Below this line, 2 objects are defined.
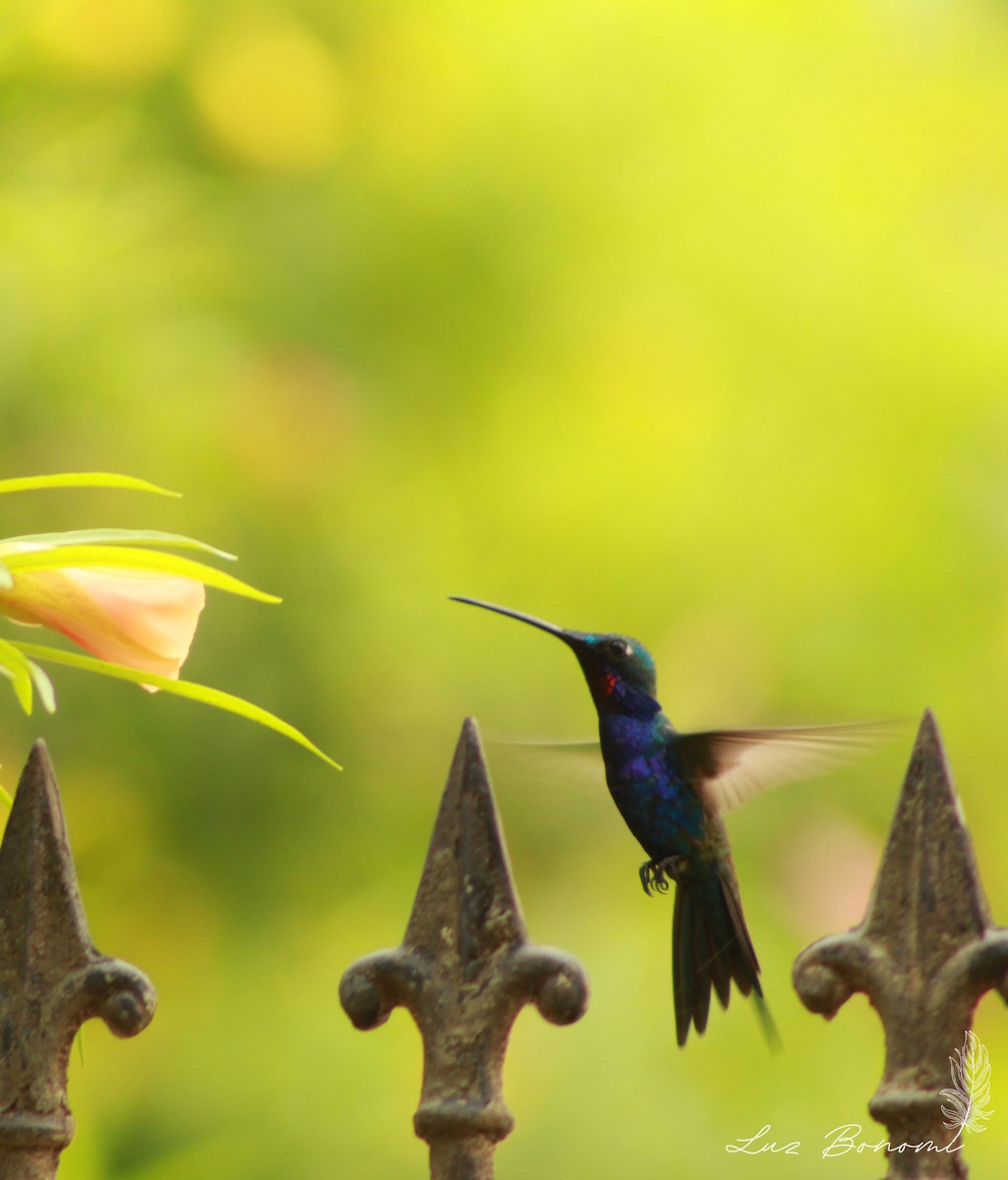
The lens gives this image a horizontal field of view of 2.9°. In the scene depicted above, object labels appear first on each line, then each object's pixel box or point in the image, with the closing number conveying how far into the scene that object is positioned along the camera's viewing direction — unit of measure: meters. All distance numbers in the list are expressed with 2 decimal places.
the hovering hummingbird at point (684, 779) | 5.11
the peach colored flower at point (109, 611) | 5.03
